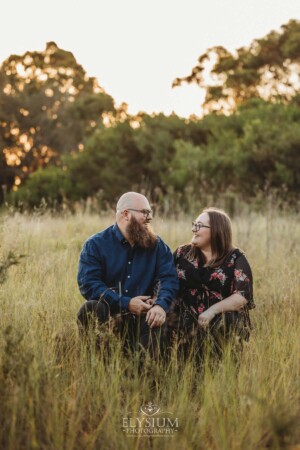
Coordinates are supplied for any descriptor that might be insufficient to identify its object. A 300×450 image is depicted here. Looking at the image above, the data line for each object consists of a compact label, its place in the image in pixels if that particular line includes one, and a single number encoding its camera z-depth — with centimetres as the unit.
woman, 451
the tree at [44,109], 2875
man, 448
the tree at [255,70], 2673
